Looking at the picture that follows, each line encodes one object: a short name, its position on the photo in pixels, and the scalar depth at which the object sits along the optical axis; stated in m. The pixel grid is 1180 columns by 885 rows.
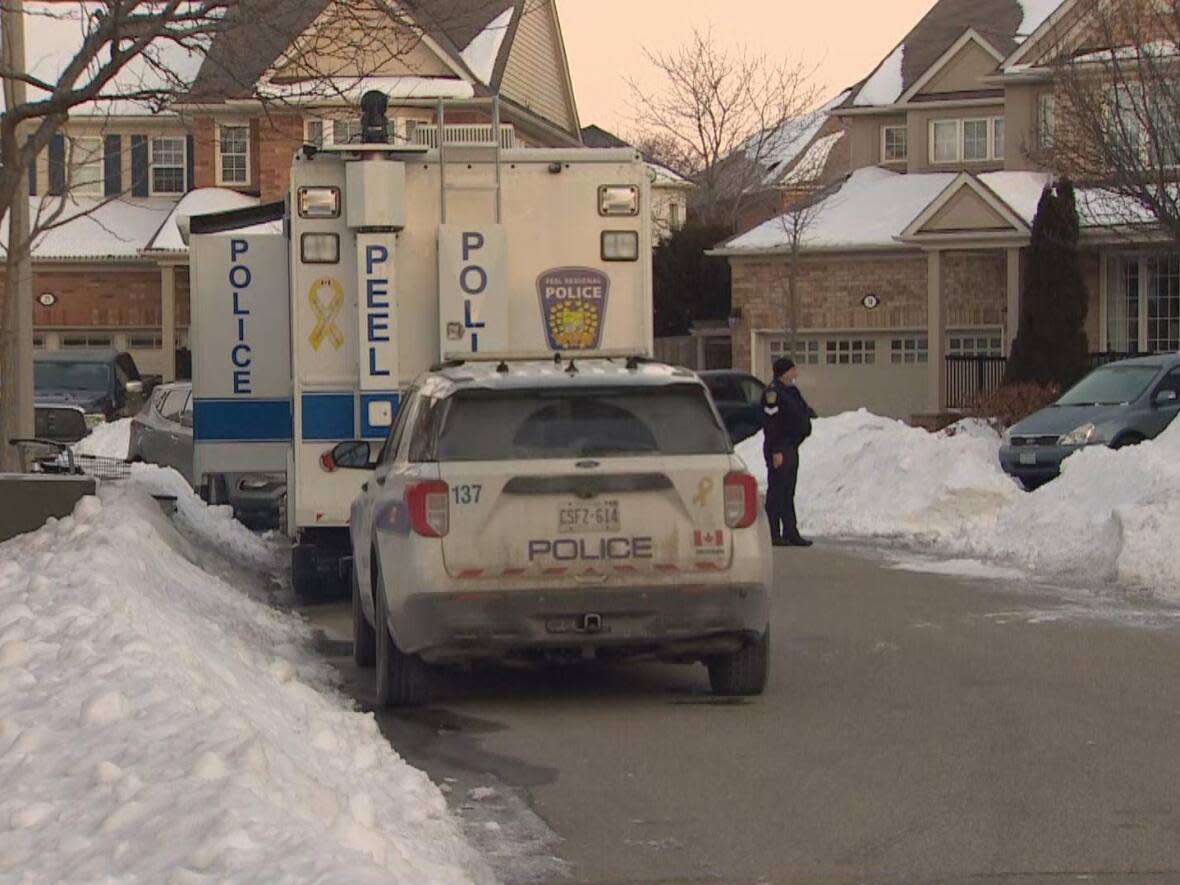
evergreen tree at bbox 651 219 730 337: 48.44
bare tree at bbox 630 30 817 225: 64.31
